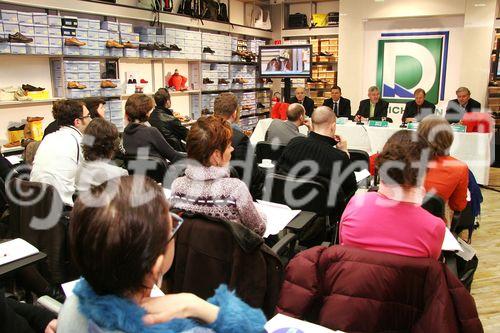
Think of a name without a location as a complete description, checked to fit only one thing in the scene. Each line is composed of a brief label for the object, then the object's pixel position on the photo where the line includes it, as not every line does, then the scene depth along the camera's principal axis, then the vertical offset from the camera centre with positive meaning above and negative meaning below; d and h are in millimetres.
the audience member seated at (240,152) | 3326 -522
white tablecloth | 5262 -712
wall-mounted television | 7445 +472
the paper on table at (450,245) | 1925 -711
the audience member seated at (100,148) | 2672 -386
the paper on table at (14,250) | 1826 -721
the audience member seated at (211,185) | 1915 -439
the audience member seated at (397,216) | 1549 -481
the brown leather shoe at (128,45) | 5516 +538
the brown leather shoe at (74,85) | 4891 +23
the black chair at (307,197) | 2664 -706
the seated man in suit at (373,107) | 6723 -315
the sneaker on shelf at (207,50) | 6973 +599
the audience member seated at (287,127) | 4562 -425
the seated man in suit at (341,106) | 7145 -317
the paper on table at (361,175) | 3201 -670
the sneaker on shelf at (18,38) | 4195 +478
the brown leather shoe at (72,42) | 4715 +501
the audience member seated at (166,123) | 4938 -412
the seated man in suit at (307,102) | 7346 -261
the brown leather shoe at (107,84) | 5328 +37
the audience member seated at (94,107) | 4184 -193
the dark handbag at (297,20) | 8742 +1359
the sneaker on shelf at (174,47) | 6223 +575
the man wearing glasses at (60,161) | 2766 -483
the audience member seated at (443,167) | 2508 -470
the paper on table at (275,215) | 2215 -714
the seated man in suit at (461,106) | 6252 -280
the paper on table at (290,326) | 1220 -692
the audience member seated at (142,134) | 3898 -433
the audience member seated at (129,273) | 826 -367
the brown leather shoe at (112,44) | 5258 +524
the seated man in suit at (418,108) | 6359 -314
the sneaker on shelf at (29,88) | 4574 -10
